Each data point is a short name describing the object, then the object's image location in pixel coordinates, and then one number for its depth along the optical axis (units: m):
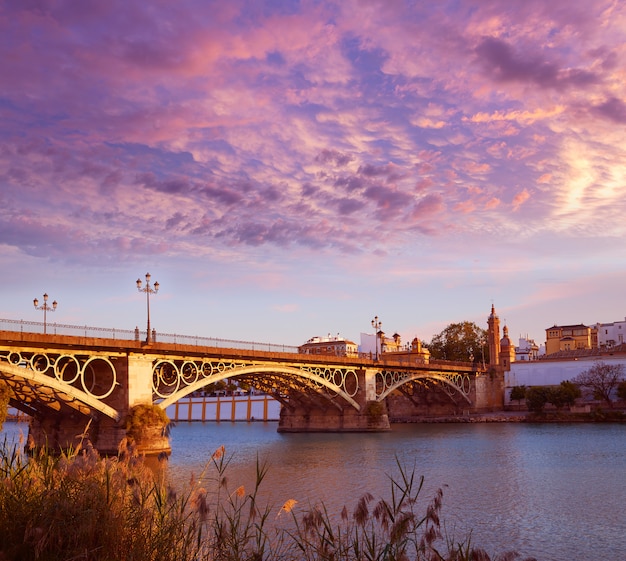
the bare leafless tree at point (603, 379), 79.88
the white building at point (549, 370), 87.00
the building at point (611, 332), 135.00
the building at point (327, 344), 138.12
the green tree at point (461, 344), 114.81
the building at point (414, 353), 106.69
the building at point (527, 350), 156.96
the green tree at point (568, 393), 76.25
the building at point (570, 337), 139.88
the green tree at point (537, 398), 76.38
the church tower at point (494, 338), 96.00
